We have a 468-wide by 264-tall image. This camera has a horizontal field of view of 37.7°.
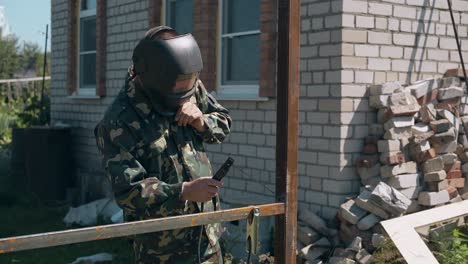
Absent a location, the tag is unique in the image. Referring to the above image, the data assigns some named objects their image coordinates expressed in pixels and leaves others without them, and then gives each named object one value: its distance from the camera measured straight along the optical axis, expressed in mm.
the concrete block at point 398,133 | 5211
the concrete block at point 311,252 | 5098
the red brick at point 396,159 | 5207
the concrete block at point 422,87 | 5504
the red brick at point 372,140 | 5352
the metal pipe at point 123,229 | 1921
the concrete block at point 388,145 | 5199
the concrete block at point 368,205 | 5008
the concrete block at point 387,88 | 5352
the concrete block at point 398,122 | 5219
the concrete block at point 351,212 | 5074
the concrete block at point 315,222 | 5293
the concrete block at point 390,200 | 4930
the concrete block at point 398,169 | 5211
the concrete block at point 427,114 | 5465
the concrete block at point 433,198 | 5285
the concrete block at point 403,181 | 5188
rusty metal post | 2562
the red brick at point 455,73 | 5867
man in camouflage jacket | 2523
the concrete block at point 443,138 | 5438
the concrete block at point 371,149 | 5348
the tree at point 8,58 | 27422
